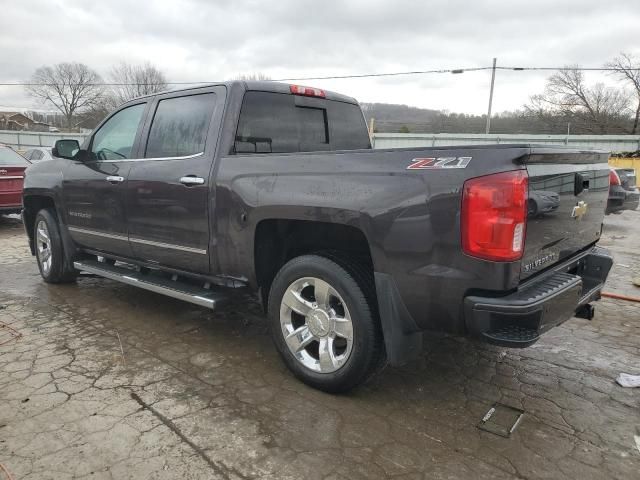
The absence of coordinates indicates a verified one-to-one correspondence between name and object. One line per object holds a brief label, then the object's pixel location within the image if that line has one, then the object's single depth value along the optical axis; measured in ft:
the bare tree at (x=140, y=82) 159.78
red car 29.19
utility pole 107.03
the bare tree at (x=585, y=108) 135.74
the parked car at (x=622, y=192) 31.71
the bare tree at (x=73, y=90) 185.37
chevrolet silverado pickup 7.68
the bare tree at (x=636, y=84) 134.92
